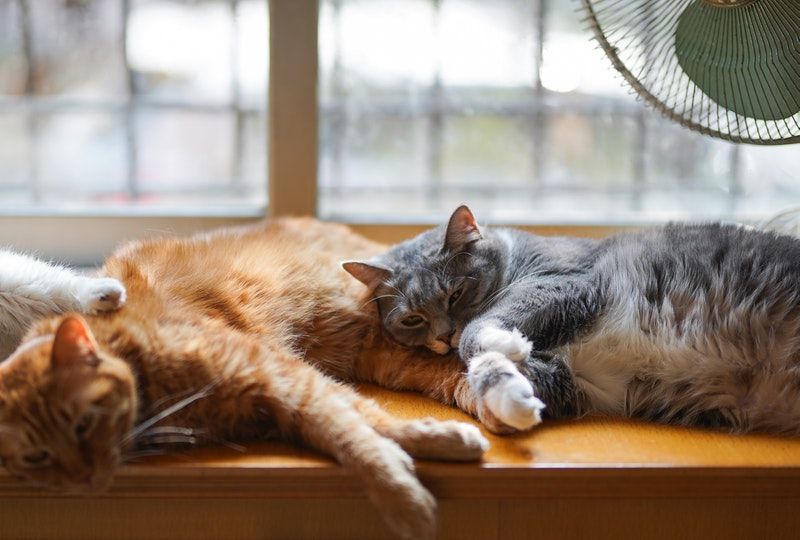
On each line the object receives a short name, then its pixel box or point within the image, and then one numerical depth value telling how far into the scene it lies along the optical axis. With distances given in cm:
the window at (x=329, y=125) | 129
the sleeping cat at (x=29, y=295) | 111
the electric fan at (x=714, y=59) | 110
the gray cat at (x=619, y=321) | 107
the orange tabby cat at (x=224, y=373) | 98
